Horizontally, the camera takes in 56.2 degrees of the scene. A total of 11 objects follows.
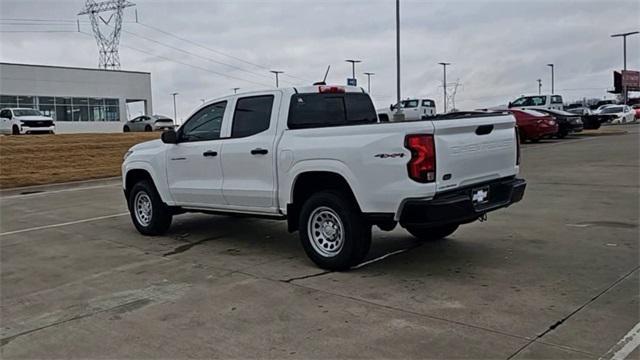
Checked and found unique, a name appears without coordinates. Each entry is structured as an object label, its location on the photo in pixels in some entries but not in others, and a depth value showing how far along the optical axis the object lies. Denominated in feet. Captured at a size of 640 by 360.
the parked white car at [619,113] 134.31
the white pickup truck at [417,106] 128.40
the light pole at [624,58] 179.66
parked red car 78.28
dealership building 187.62
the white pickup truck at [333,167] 17.72
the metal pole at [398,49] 93.66
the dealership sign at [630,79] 194.70
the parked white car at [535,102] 107.55
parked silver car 147.84
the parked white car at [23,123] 104.53
